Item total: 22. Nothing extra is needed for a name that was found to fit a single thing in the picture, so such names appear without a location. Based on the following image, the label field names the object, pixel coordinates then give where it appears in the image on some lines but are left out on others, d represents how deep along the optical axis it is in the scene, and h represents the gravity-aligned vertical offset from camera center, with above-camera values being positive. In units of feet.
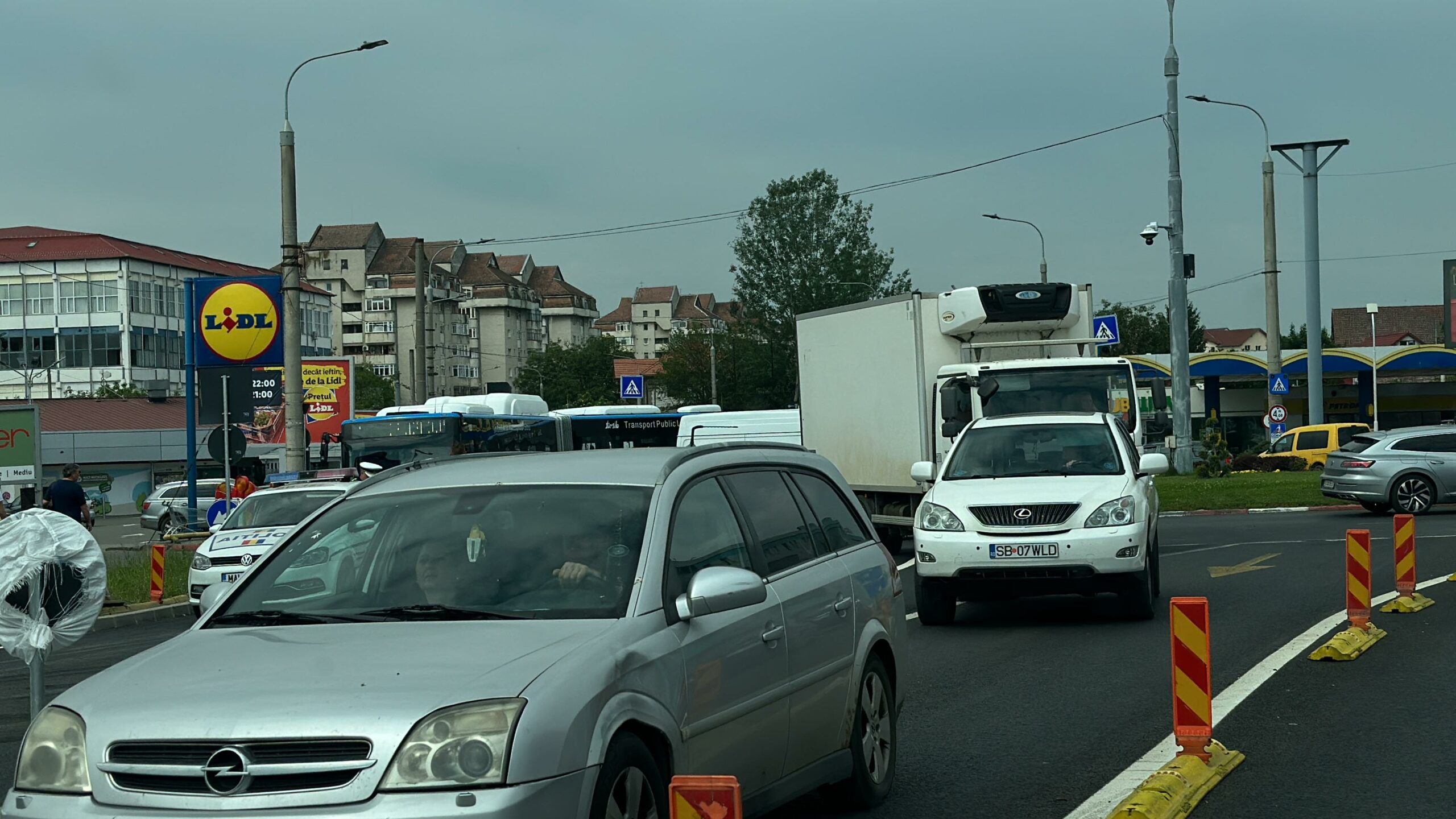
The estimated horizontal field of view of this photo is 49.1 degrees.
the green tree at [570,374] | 440.04 +7.50
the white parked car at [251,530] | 57.41 -4.51
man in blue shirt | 79.56 -4.19
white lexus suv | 41.96 -3.87
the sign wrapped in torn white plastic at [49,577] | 20.36 -2.09
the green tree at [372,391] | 390.21 +3.94
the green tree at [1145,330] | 323.37 +11.08
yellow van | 136.36 -5.36
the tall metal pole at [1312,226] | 131.85 +12.78
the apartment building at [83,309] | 316.60 +21.50
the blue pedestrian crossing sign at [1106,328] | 95.22 +3.61
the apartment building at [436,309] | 481.87 +31.00
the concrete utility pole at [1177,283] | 108.99 +7.01
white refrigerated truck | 59.82 +0.58
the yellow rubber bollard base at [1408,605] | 43.60 -6.30
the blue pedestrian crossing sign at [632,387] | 179.52 +1.43
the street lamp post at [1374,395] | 179.52 -1.99
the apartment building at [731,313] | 280.10 +15.13
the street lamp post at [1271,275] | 138.62 +9.19
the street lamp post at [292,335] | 79.71 +3.71
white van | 102.01 -1.99
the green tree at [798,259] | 268.21 +22.87
